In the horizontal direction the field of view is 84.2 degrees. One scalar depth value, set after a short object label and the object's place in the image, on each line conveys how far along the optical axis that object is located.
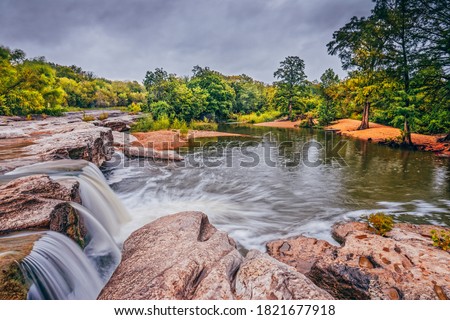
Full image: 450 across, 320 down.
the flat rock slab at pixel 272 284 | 2.36
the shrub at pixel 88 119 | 21.44
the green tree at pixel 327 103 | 33.06
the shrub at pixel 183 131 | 22.97
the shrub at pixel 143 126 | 23.05
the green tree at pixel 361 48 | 15.81
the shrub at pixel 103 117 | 25.52
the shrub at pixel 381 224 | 4.85
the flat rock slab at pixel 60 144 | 6.98
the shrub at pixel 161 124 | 23.74
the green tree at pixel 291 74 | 45.66
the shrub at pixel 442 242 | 3.91
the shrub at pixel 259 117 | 45.23
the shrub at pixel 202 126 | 29.80
